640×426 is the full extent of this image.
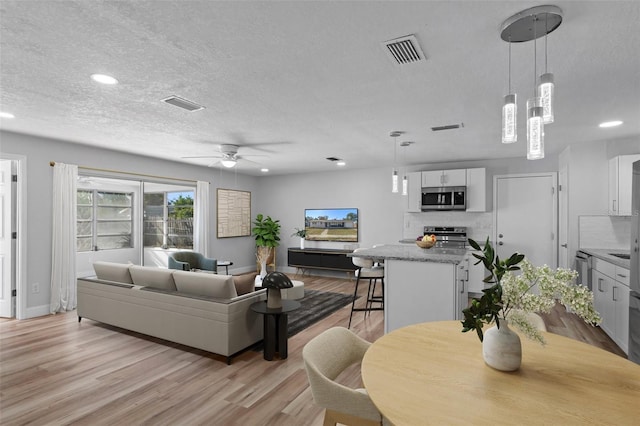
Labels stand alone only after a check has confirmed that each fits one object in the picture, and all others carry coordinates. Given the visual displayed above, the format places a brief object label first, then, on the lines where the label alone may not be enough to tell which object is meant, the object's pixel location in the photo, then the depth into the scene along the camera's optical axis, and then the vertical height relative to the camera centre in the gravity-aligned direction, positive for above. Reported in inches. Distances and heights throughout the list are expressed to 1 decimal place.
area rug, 166.0 -56.7
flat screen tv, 298.4 -11.2
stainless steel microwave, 239.1 +11.0
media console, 282.0 -41.2
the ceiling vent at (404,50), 78.9 +40.6
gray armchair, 233.9 -34.5
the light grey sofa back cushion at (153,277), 141.5 -28.9
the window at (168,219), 252.8 -6.2
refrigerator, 113.5 -22.0
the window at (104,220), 225.1 -6.4
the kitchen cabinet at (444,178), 240.5 +26.1
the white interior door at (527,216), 228.5 -1.9
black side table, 127.3 -46.2
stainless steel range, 241.8 -16.5
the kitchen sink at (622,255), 159.2 -20.1
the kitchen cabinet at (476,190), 234.5 +16.6
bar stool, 163.8 -28.7
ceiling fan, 190.2 +34.0
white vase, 51.4 -21.1
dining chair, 56.8 -31.3
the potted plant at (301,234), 307.6 -20.6
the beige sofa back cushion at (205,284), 128.2 -28.8
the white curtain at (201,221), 272.1 -7.8
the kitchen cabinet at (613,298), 132.2 -36.5
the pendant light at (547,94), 56.9 +20.8
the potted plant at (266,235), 314.3 -21.8
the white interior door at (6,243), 173.9 -17.2
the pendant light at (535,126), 55.6 +14.7
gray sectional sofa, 125.0 -38.7
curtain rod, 185.9 +25.7
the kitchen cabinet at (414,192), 254.8 +16.0
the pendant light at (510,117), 60.9 +17.7
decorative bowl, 153.2 -14.3
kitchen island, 123.5 -28.4
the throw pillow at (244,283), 136.1 -29.6
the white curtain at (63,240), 185.0 -16.4
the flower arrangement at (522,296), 49.1 -12.5
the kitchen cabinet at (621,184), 165.3 +15.1
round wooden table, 40.4 -24.6
